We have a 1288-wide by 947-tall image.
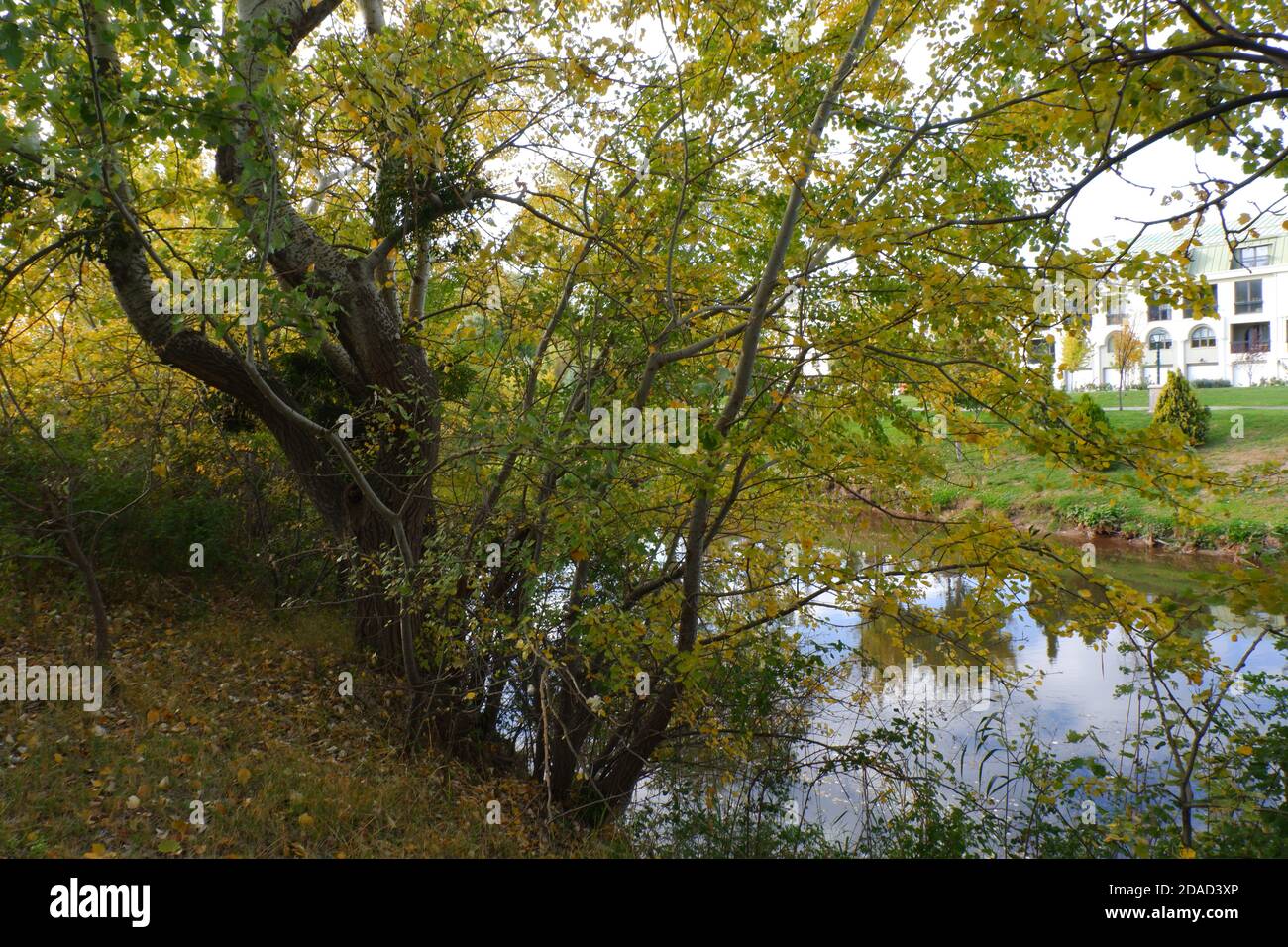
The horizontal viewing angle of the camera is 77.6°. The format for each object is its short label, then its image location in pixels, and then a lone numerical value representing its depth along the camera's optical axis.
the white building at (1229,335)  25.05
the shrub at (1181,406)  13.57
